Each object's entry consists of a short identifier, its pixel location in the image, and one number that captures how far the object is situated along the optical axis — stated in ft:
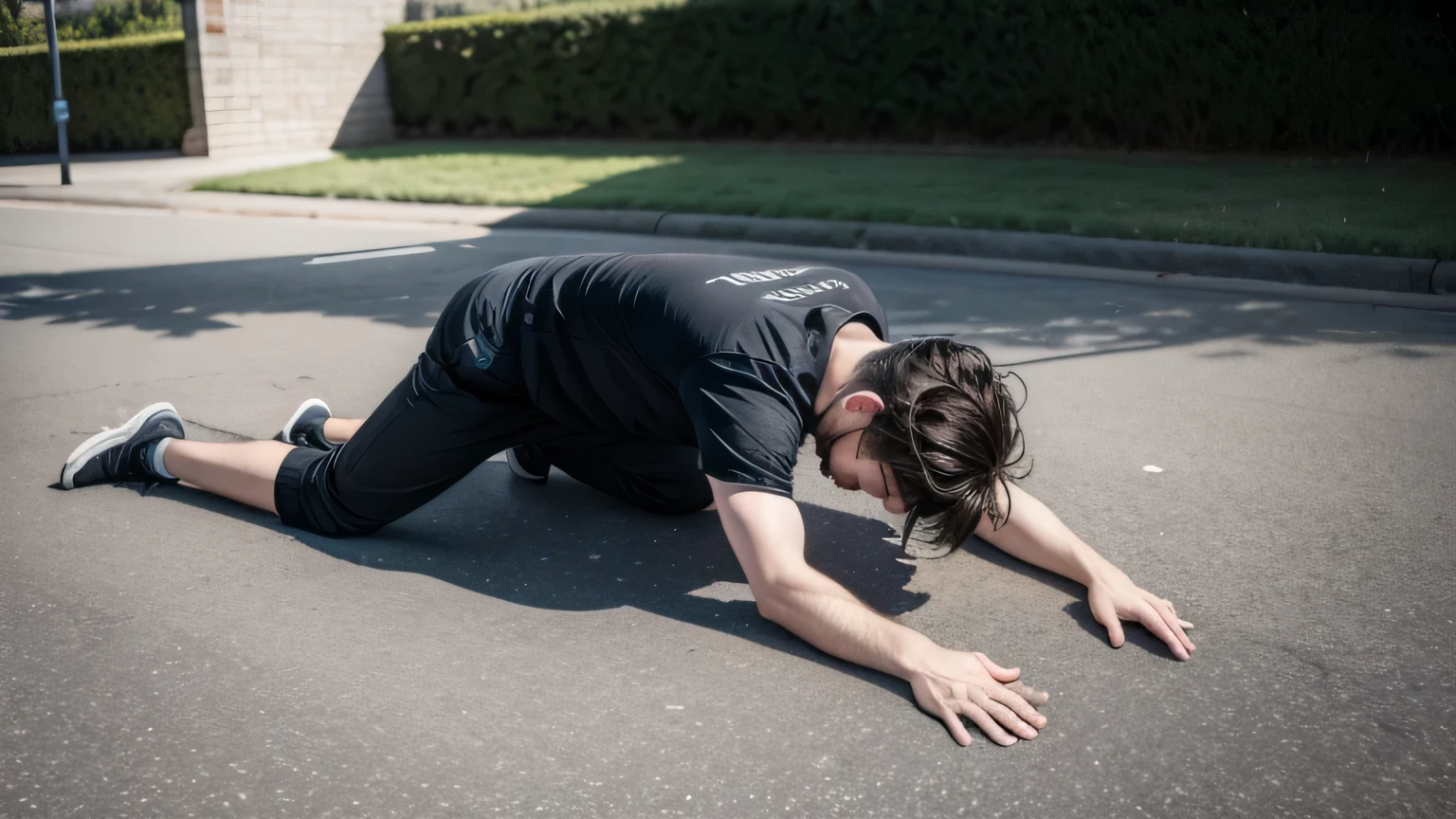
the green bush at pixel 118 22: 57.77
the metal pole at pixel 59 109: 43.47
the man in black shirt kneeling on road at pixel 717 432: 8.80
